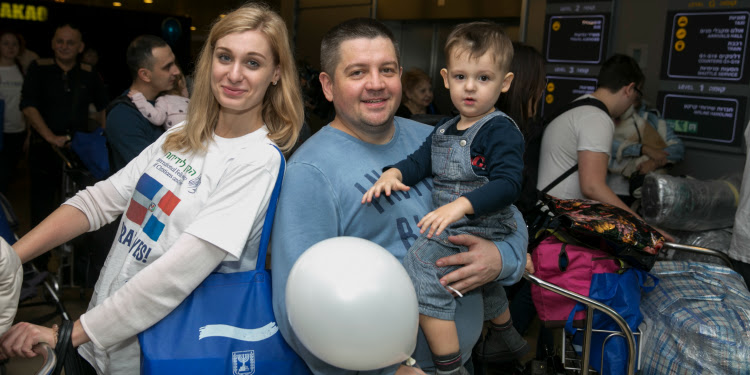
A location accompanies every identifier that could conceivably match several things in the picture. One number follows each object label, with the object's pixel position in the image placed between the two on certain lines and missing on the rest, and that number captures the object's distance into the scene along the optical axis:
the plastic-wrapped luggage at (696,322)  2.44
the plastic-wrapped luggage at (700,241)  3.26
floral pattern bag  2.48
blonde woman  1.63
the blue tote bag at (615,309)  2.55
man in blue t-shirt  1.72
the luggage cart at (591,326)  2.39
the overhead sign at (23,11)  9.98
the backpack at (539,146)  3.47
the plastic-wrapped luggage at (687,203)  3.31
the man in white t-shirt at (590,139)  3.38
